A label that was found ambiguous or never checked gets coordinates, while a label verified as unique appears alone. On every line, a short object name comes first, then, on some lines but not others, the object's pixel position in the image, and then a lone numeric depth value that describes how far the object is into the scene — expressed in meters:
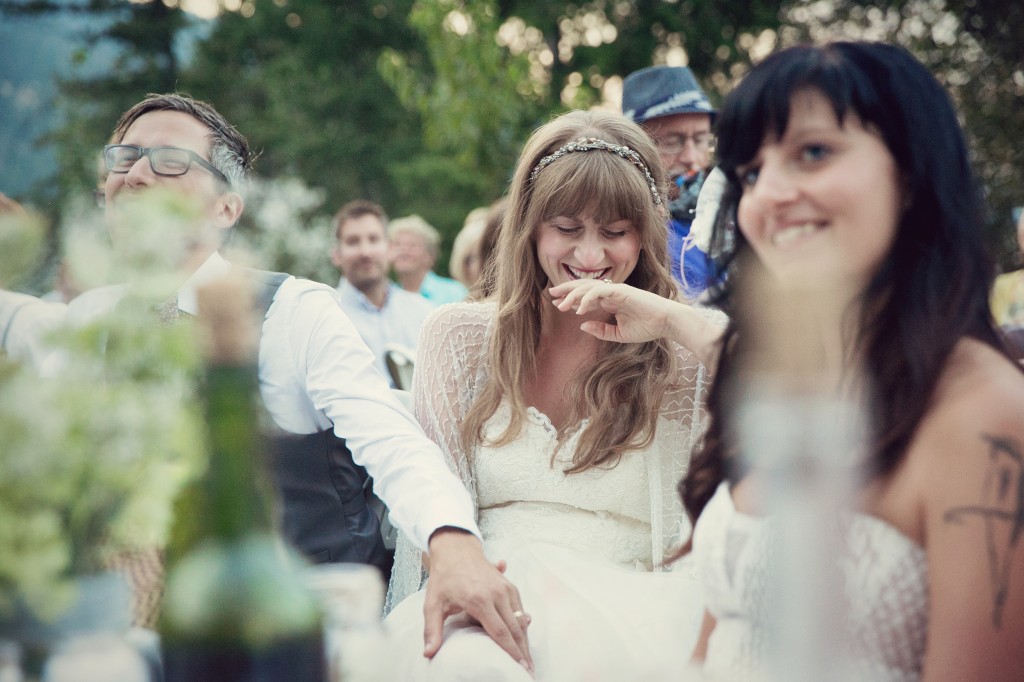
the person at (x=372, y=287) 6.98
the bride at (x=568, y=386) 2.43
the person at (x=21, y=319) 1.54
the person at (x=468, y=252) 6.37
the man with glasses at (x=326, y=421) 1.77
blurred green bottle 0.93
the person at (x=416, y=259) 8.16
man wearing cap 4.23
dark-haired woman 1.18
